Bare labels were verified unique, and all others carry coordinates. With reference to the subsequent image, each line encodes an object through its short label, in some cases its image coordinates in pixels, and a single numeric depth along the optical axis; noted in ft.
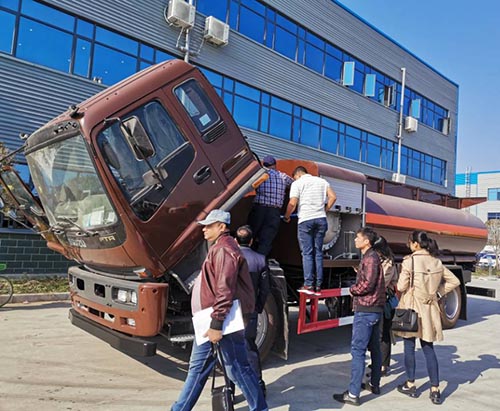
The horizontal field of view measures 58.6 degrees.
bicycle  27.43
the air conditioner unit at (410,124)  87.04
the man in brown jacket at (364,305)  14.48
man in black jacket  13.71
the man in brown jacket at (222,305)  10.94
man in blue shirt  17.75
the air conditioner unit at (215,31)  49.98
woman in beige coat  15.36
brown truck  13.98
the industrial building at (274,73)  38.19
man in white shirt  18.47
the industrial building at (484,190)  195.31
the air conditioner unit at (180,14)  46.78
